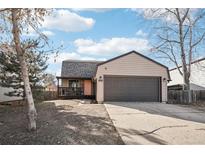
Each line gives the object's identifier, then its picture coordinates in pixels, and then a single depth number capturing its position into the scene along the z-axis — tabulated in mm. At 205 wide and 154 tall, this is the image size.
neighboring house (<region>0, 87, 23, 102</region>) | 8721
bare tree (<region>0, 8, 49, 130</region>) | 4126
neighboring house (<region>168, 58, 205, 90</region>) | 11482
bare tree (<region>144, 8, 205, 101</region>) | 9323
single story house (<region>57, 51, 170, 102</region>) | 8614
